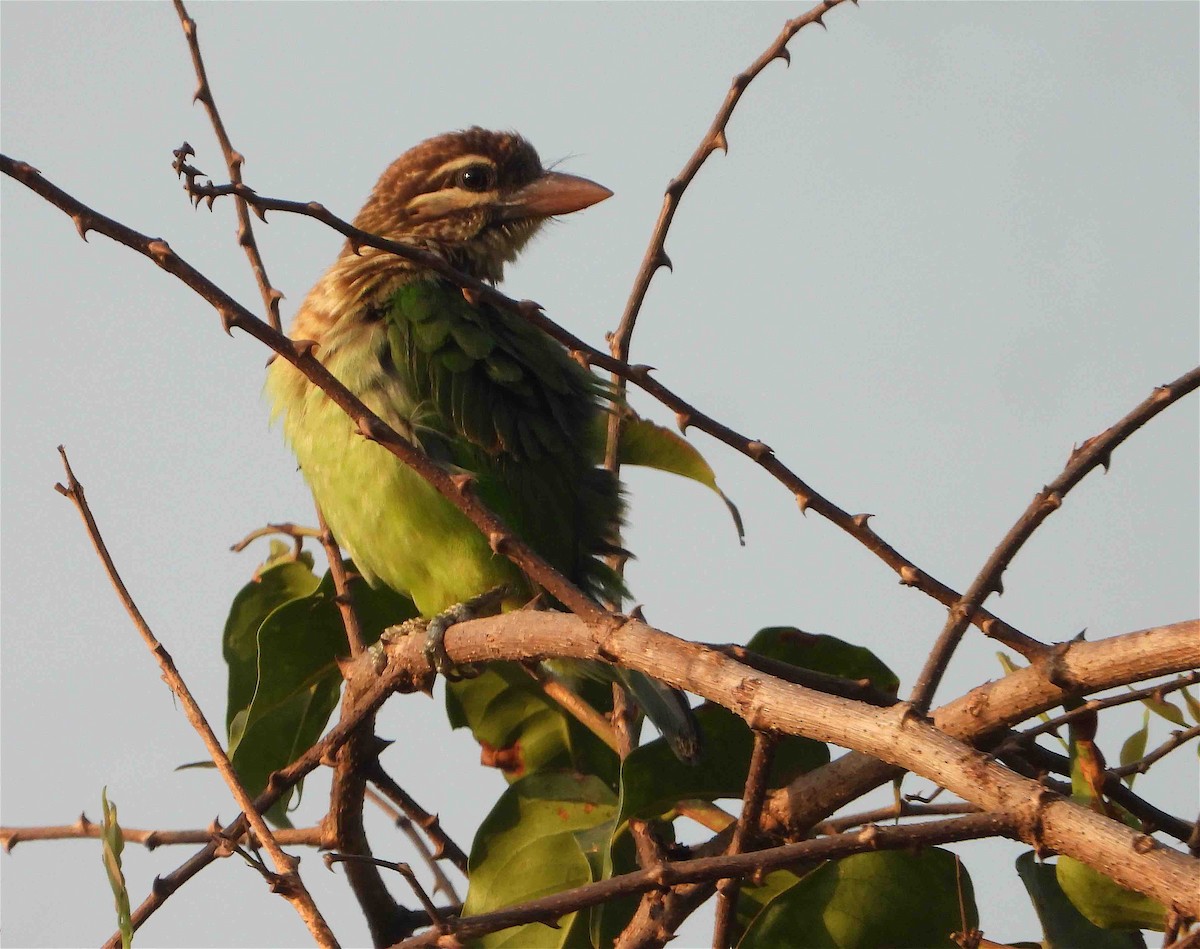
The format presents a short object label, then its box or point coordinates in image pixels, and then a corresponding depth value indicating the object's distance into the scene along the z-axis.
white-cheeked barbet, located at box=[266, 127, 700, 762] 7.23
